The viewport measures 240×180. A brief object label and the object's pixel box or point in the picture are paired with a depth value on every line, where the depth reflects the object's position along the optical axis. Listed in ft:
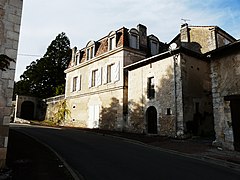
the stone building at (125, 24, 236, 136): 44.75
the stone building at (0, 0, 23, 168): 18.27
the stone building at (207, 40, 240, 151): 32.45
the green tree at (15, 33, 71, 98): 119.34
